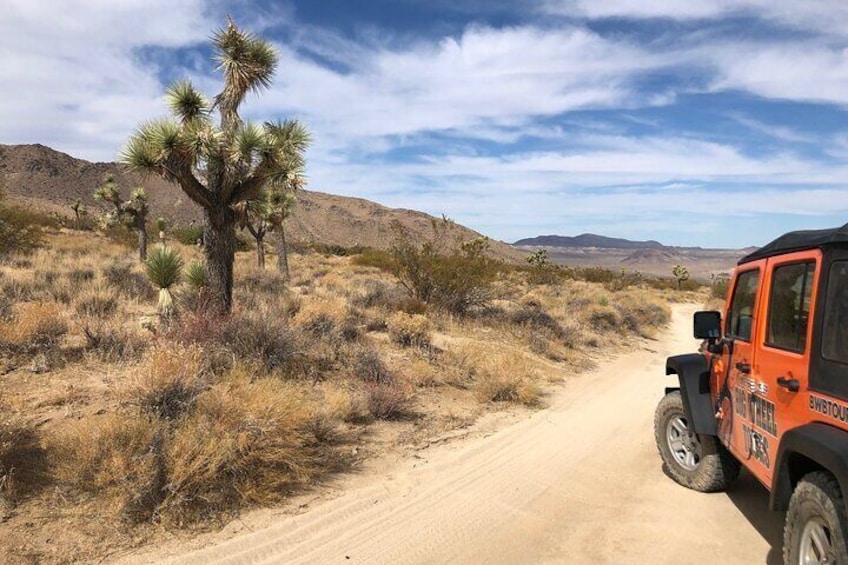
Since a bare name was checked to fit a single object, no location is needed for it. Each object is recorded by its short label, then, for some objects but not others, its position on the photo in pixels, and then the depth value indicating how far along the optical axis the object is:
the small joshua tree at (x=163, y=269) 11.95
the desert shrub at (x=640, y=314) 18.73
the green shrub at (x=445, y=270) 16.14
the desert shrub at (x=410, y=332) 11.53
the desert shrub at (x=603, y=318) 17.48
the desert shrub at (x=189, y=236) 42.88
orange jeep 3.15
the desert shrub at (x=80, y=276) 15.00
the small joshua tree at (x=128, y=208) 29.62
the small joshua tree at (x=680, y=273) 61.72
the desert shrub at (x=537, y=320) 14.91
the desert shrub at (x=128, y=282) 14.30
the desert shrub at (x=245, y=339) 8.09
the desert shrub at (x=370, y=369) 8.73
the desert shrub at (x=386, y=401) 7.59
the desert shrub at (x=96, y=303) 11.11
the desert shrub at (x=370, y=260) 30.89
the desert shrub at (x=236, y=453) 4.85
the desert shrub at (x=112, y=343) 8.33
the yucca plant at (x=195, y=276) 12.95
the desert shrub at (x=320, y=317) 10.76
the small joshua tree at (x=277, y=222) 24.80
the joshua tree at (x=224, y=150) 10.44
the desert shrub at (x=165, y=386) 5.78
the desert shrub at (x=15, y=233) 18.98
